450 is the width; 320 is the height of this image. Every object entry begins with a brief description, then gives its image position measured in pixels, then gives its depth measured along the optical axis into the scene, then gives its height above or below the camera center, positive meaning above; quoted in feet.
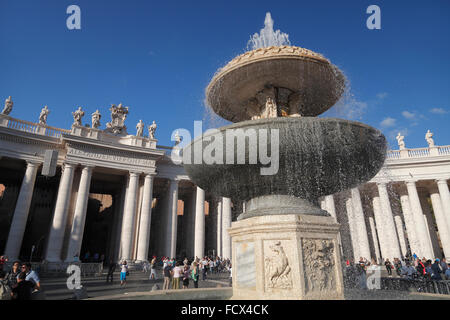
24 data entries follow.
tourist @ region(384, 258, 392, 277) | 66.13 -3.03
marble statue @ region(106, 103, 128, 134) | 87.66 +41.53
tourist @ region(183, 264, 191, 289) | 34.55 -2.52
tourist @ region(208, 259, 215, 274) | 71.25 -2.59
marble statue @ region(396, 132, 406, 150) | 96.43 +37.60
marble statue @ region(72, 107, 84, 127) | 79.92 +38.39
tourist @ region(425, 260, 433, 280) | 41.32 -2.38
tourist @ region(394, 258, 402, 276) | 59.55 -2.42
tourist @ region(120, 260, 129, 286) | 43.17 -2.60
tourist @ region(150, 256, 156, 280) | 51.59 -2.94
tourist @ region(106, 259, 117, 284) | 47.40 -1.95
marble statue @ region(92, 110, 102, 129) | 82.79 +38.91
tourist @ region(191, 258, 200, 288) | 36.70 -2.63
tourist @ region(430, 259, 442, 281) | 38.75 -2.42
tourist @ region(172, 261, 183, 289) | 33.02 -2.52
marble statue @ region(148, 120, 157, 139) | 91.04 +39.17
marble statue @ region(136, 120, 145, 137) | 89.26 +39.30
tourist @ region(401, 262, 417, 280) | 43.90 -2.85
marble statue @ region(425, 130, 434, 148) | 95.93 +38.77
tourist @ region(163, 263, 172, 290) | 38.04 -2.45
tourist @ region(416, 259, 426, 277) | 45.18 -2.52
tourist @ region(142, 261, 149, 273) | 69.87 -2.74
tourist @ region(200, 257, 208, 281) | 54.81 -2.60
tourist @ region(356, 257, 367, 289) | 31.01 -2.91
